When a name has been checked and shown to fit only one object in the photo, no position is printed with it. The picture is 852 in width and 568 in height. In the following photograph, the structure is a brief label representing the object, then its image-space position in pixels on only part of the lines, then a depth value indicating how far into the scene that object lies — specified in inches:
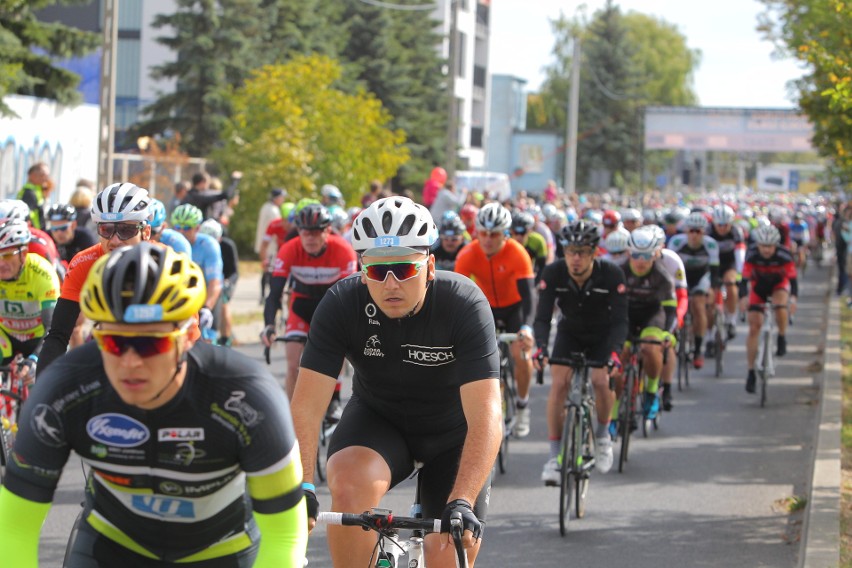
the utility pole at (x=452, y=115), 1133.1
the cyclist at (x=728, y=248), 714.9
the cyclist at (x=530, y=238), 607.8
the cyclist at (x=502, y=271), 431.8
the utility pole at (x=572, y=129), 1866.4
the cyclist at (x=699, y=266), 639.8
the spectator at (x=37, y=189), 588.4
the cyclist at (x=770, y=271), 613.3
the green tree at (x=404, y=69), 1971.0
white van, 2004.2
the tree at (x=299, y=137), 1258.6
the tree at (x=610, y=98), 3292.3
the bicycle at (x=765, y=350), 571.5
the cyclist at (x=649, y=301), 454.9
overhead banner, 2529.5
